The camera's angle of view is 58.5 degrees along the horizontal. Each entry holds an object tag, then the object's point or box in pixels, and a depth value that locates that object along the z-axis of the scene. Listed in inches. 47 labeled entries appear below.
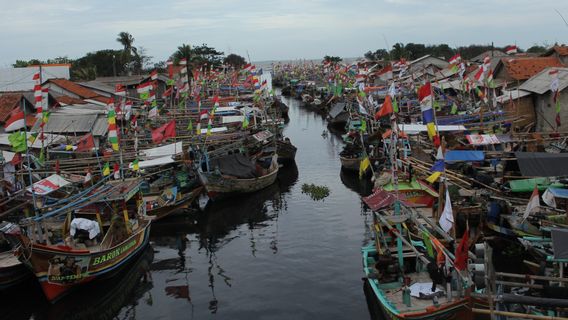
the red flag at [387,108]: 751.1
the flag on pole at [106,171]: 920.6
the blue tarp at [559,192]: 624.0
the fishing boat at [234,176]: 1138.7
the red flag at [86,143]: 995.8
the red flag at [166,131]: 1027.9
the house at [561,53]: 1660.9
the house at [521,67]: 1589.6
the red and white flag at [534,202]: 581.3
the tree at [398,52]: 3437.5
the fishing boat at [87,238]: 664.4
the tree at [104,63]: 3034.0
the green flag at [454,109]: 1412.4
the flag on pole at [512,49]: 1641.4
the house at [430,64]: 2384.6
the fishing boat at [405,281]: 494.6
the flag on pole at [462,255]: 474.0
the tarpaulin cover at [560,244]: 494.9
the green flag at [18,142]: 775.1
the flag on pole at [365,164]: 788.6
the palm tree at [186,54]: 2989.7
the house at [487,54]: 2330.2
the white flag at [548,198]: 644.7
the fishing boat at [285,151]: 1540.7
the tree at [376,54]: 4800.7
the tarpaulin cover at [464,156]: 832.3
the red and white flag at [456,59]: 1354.6
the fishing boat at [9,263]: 712.4
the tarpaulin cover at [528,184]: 764.0
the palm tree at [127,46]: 2866.6
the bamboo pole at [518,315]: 404.8
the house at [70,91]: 1871.1
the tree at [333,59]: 5076.8
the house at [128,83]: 2094.0
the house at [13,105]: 1409.9
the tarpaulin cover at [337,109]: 2292.4
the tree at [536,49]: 3150.1
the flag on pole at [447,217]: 529.7
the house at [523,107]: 1362.0
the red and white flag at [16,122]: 741.9
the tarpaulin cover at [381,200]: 650.2
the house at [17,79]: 1997.5
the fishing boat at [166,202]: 1019.3
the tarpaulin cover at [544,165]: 701.9
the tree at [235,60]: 4708.2
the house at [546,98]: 1266.0
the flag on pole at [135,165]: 938.9
